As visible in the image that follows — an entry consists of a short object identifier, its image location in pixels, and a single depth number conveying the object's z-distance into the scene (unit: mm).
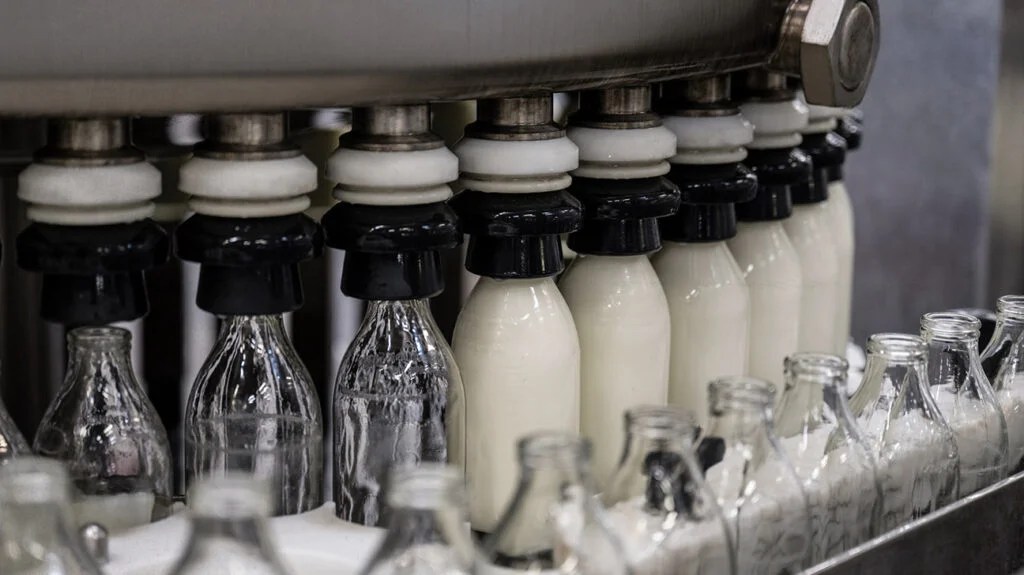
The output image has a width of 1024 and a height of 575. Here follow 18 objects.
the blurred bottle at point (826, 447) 1414
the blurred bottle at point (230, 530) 1150
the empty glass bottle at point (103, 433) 1427
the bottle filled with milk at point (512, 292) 1449
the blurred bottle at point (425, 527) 1169
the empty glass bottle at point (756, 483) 1341
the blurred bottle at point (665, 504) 1285
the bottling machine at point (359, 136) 1291
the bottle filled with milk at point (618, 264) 1515
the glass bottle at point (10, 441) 1405
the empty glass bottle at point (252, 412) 1466
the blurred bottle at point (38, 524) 1168
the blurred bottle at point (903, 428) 1478
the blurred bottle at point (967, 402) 1569
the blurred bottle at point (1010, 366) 1642
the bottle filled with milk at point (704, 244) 1599
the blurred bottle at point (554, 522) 1206
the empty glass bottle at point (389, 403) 1460
